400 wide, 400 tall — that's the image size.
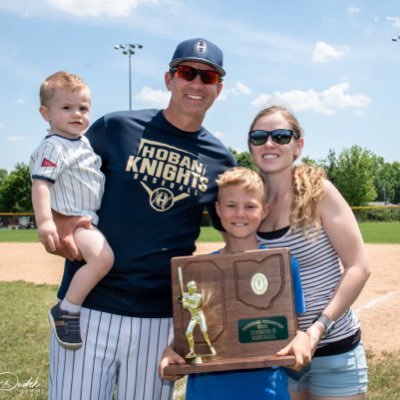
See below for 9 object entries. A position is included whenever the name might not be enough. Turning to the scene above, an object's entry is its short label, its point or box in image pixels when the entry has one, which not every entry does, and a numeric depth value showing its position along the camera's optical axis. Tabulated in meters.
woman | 2.81
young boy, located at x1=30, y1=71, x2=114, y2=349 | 2.92
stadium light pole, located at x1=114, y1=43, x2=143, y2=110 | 39.59
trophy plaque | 2.54
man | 3.00
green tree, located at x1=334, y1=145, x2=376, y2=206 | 60.34
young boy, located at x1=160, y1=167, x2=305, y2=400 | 2.61
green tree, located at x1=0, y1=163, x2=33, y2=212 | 67.25
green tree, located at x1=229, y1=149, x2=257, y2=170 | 72.69
